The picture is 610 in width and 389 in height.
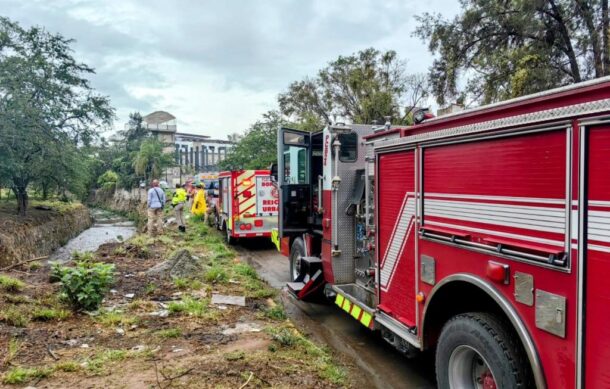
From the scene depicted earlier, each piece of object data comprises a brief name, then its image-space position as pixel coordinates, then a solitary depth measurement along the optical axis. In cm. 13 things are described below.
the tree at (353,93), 2386
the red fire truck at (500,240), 211
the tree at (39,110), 1727
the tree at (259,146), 2909
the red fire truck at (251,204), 1210
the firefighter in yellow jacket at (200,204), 1662
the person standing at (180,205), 1493
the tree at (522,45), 1343
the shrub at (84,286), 546
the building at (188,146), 6300
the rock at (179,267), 764
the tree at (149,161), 3747
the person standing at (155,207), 1282
